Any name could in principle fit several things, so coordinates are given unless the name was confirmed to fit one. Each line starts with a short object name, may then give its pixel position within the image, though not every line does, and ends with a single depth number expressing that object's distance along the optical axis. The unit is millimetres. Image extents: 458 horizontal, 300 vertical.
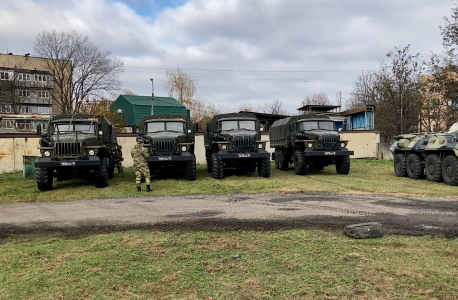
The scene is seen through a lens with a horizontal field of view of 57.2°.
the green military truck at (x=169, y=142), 13961
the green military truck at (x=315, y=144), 15477
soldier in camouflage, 11906
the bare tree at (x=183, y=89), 50188
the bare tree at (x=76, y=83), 40156
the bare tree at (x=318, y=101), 58219
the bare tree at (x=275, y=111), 53944
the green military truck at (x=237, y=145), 14414
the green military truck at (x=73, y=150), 12242
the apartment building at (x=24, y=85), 50375
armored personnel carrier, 12703
